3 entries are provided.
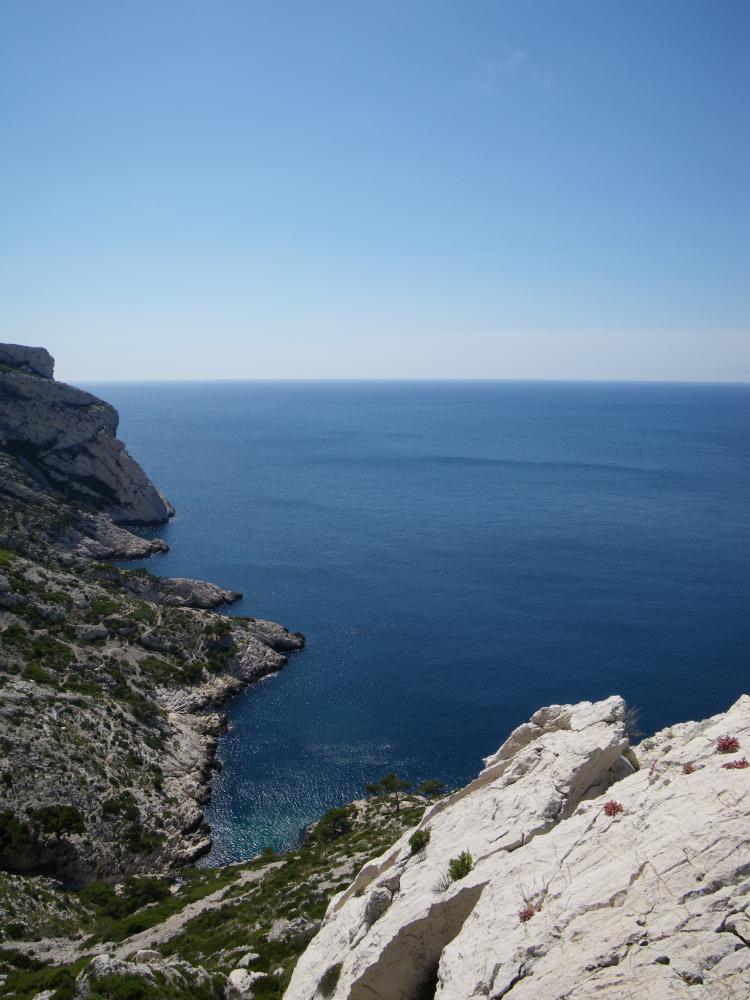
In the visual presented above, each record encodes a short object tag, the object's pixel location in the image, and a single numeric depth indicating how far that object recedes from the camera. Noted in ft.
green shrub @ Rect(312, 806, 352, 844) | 162.21
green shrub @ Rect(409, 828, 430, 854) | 78.84
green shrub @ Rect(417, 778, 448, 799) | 176.24
